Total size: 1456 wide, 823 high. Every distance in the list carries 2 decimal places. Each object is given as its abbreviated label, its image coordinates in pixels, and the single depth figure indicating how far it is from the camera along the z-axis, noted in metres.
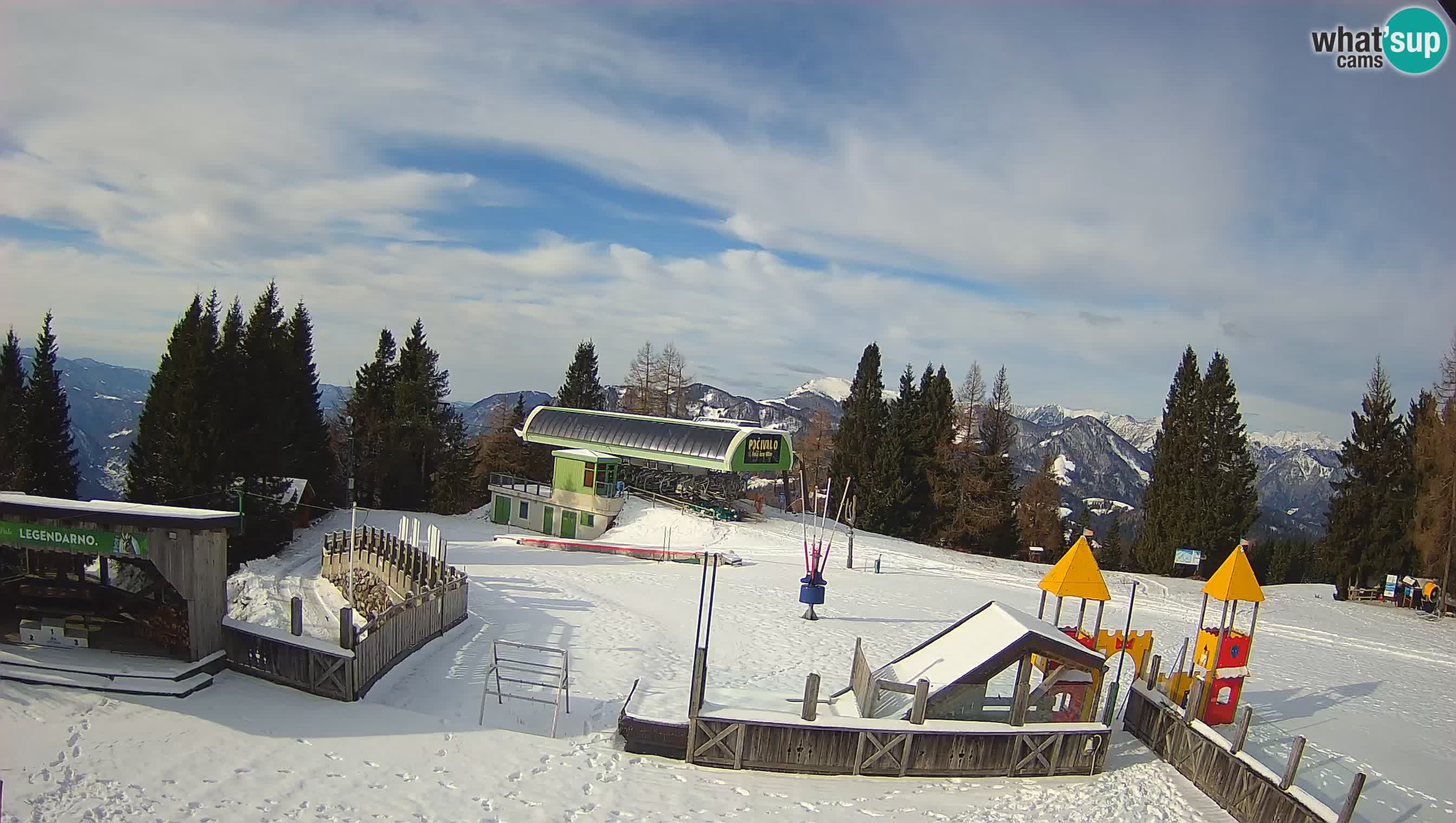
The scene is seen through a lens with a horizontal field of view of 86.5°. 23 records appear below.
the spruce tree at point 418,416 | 40.97
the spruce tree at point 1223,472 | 39.53
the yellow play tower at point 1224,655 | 13.08
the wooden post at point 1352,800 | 8.57
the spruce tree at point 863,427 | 45.47
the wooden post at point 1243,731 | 10.27
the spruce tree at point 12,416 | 31.44
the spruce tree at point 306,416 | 36.12
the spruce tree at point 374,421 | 40.88
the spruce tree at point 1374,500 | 37.38
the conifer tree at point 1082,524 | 61.31
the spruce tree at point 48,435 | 34.03
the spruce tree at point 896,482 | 43.12
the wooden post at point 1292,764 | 9.41
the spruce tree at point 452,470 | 43.53
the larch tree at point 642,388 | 55.72
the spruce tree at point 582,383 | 55.16
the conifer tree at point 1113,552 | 54.35
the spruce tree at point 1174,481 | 40.50
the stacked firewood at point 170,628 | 11.48
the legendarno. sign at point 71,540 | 10.94
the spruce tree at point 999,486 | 42.19
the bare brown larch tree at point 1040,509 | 47.31
